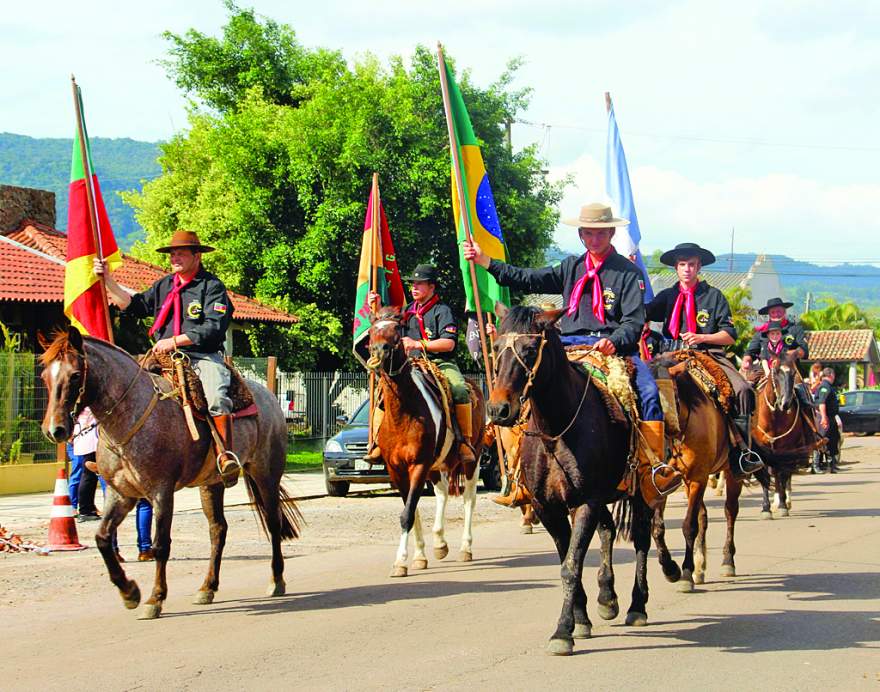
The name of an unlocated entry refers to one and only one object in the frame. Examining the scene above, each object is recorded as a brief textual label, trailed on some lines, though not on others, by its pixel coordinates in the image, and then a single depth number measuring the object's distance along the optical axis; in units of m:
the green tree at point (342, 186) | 31.77
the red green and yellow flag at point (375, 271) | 13.88
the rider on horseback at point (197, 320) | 9.59
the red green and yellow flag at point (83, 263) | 11.04
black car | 43.31
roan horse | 8.38
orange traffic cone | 12.79
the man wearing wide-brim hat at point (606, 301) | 8.41
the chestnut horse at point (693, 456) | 9.77
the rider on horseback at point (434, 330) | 12.23
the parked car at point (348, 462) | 19.38
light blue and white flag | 21.53
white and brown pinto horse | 10.89
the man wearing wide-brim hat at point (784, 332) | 16.89
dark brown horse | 7.18
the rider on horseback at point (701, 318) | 10.95
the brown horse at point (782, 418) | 16.31
